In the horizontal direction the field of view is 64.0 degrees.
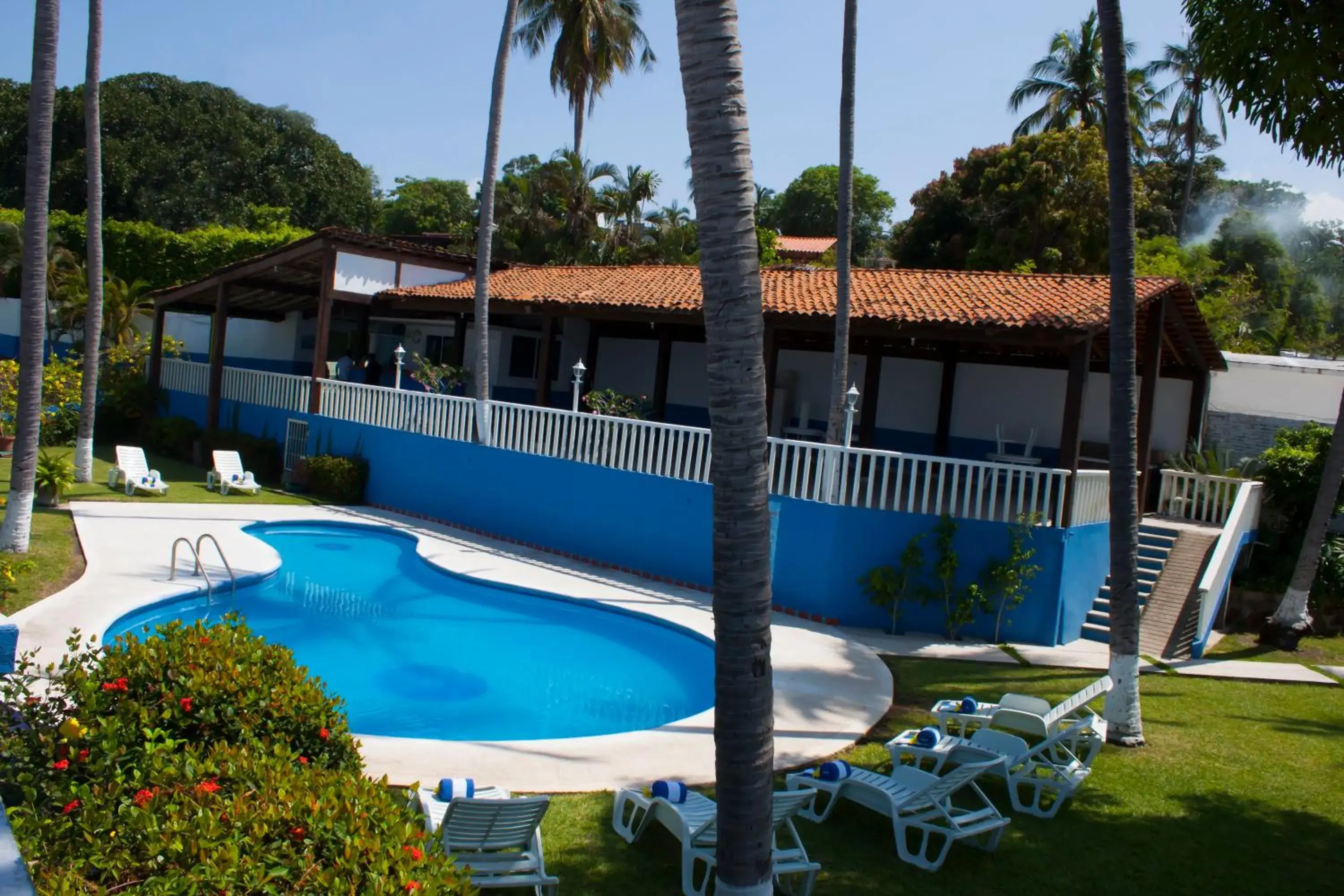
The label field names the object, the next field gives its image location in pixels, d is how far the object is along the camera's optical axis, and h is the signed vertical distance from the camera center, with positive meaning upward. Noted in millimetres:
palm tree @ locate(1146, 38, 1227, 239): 41781 +13367
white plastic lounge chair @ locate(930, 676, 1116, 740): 8516 -2376
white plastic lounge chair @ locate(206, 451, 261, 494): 19938 -2332
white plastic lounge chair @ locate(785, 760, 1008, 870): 6816 -2571
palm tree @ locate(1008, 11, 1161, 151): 37594 +12101
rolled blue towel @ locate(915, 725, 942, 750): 8148 -2443
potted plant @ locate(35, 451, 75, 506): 16062 -2136
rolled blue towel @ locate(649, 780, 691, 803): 6684 -2486
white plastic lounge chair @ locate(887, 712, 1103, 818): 7832 -2559
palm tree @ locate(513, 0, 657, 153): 34062 +11011
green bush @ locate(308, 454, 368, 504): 20500 -2212
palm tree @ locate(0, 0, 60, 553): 12617 +690
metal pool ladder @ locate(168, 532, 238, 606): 12852 -2726
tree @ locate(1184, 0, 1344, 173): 9766 +3558
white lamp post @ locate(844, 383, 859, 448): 13953 +33
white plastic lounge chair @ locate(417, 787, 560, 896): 5758 -2535
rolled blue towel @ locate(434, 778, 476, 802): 6461 -2505
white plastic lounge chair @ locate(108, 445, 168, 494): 18609 -2305
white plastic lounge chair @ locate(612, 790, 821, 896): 6102 -2588
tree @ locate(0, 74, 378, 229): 46062 +8765
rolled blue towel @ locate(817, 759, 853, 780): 7305 -2473
